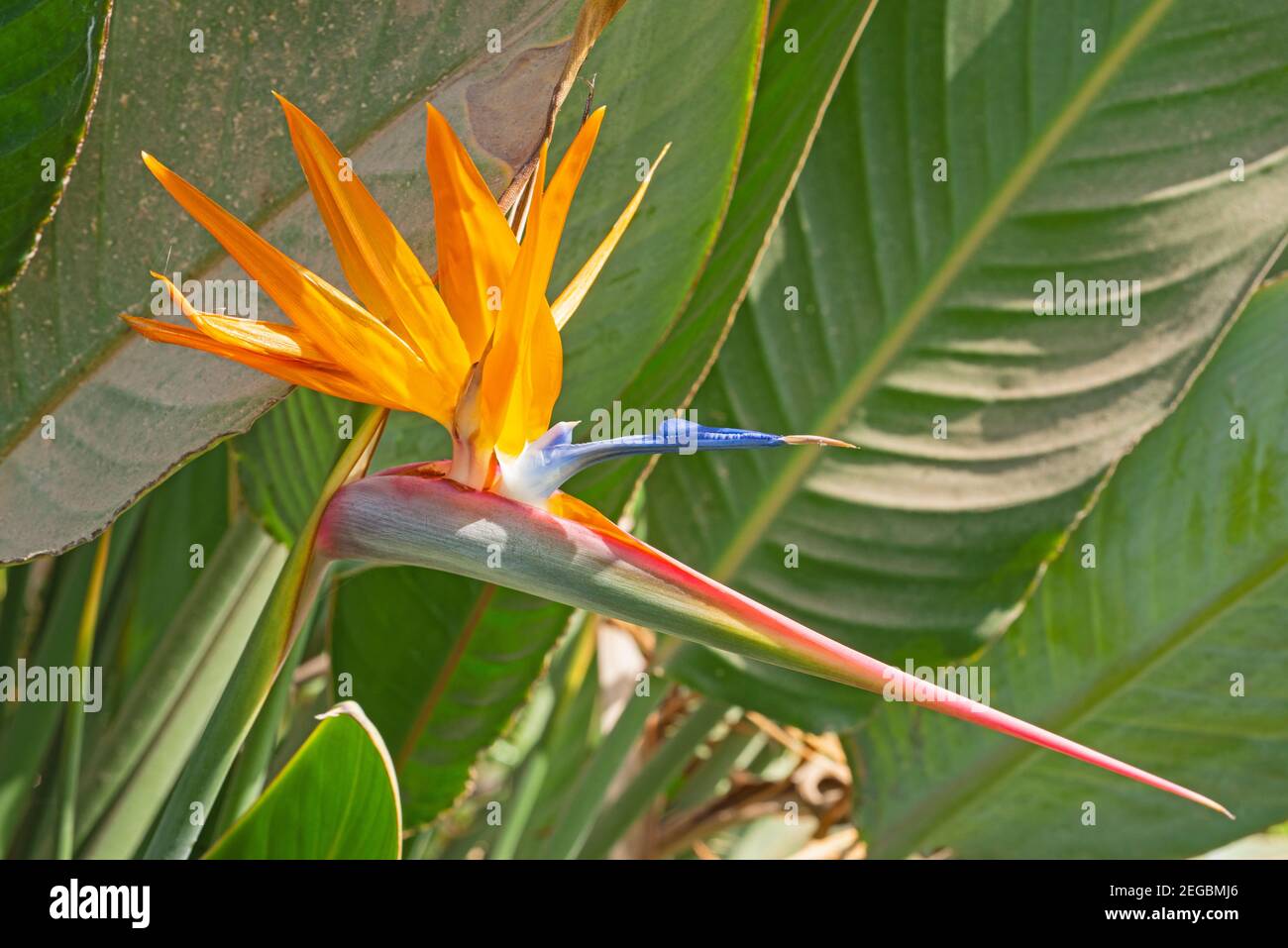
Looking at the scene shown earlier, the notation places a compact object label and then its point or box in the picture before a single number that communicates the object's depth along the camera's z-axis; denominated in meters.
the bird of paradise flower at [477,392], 0.37
